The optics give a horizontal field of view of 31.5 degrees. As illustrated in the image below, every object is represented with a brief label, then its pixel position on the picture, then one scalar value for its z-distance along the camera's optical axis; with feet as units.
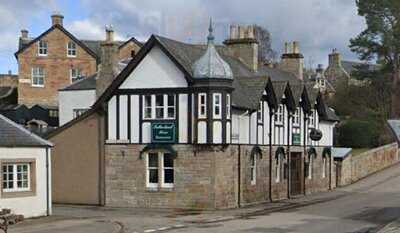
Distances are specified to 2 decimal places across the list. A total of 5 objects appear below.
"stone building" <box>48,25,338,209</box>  103.60
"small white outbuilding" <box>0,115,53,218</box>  86.68
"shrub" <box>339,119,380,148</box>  217.56
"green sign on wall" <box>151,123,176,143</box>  105.50
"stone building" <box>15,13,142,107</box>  219.41
